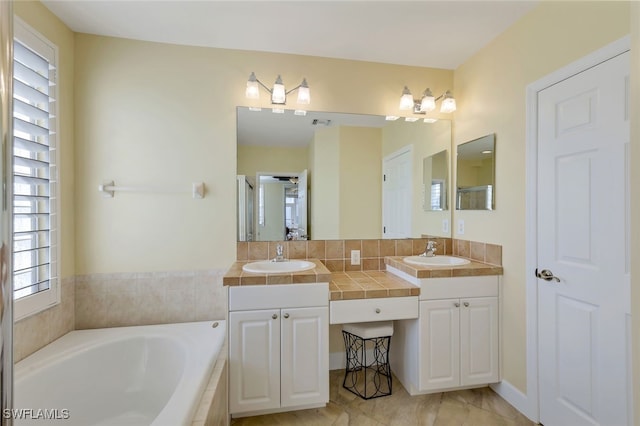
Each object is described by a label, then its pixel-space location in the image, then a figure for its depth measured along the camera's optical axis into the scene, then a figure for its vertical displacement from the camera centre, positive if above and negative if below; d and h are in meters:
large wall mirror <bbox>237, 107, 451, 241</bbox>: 2.11 +0.33
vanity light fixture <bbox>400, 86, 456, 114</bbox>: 2.18 +0.89
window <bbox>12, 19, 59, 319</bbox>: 1.44 +0.23
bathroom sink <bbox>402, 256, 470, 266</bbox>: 2.07 -0.36
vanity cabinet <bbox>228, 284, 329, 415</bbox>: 1.61 -0.80
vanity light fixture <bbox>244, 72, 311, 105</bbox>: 1.95 +0.89
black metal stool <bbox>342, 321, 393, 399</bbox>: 1.83 -1.20
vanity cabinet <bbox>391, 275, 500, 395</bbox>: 1.78 -0.81
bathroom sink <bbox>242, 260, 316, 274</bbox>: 1.93 -0.37
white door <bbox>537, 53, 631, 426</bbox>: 1.25 -0.17
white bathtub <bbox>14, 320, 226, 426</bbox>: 1.33 -0.86
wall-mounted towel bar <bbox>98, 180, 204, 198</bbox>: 1.88 +0.17
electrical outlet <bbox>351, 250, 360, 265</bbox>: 2.24 -0.35
